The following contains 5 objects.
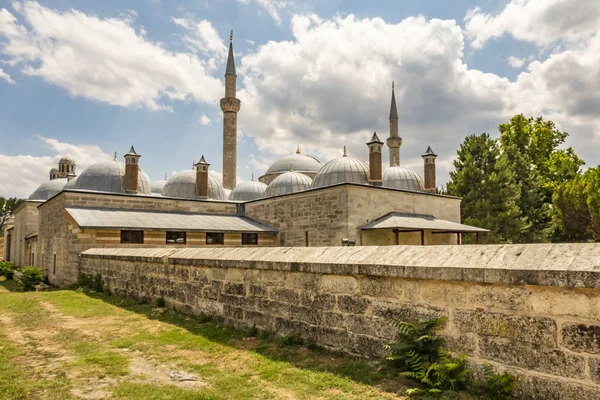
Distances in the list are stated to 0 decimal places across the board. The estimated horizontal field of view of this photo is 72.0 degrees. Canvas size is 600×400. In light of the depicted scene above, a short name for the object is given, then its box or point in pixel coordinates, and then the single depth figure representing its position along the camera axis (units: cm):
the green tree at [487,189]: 2602
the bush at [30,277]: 1488
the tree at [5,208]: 5938
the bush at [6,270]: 2138
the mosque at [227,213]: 1759
